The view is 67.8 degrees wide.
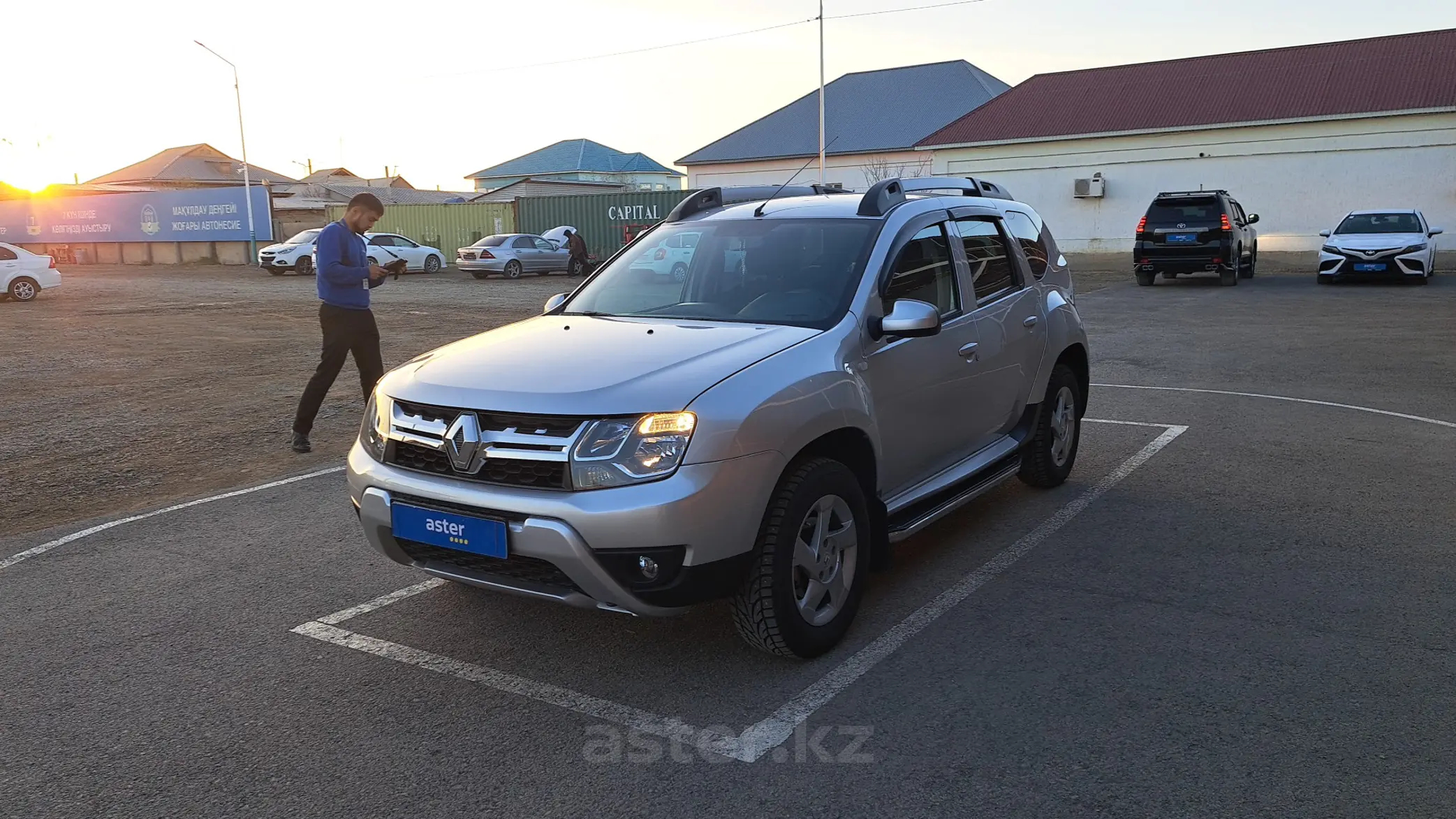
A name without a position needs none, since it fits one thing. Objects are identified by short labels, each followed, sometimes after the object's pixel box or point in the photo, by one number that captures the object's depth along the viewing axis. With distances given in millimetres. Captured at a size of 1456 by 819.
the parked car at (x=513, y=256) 31672
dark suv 21312
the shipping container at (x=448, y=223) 42000
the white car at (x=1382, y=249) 21109
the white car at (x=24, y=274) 24578
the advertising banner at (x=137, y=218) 45469
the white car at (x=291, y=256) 33875
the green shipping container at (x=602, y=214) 37188
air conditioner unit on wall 35438
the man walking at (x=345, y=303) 7750
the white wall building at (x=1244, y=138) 30984
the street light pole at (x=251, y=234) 44031
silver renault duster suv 3582
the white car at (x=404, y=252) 32750
